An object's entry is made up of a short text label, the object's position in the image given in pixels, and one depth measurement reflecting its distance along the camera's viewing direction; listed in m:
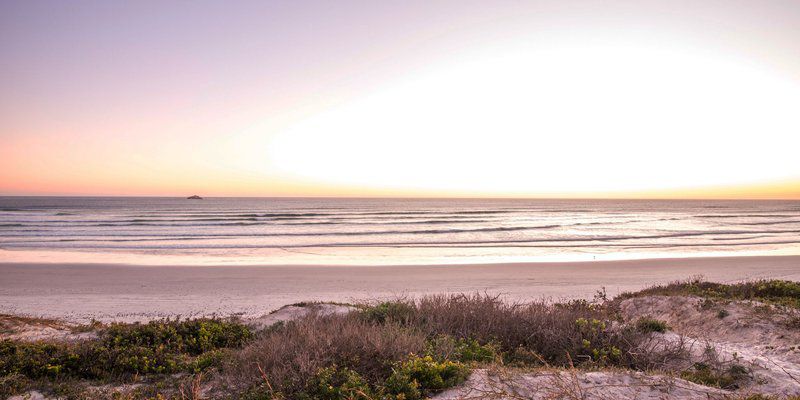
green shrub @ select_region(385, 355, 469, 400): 4.35
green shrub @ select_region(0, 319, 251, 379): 5.51
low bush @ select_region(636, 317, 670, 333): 7.11
